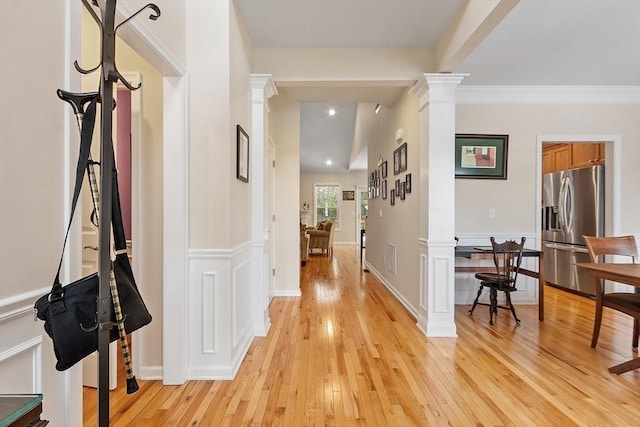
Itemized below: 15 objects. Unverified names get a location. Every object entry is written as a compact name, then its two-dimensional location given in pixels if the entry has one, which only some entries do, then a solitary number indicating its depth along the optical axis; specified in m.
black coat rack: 0.87
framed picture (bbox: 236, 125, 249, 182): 2.39
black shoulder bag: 0.87
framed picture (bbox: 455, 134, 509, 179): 3.93
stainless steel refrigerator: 4.03
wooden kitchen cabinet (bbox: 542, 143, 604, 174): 4.41
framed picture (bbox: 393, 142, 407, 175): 3.82
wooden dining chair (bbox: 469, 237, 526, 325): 3.17
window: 11.84
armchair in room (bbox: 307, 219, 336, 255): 8.46
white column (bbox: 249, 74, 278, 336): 2.92
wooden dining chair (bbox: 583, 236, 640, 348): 2.37
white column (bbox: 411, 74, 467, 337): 2.93
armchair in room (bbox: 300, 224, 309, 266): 6.87
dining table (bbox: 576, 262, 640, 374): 2.10
